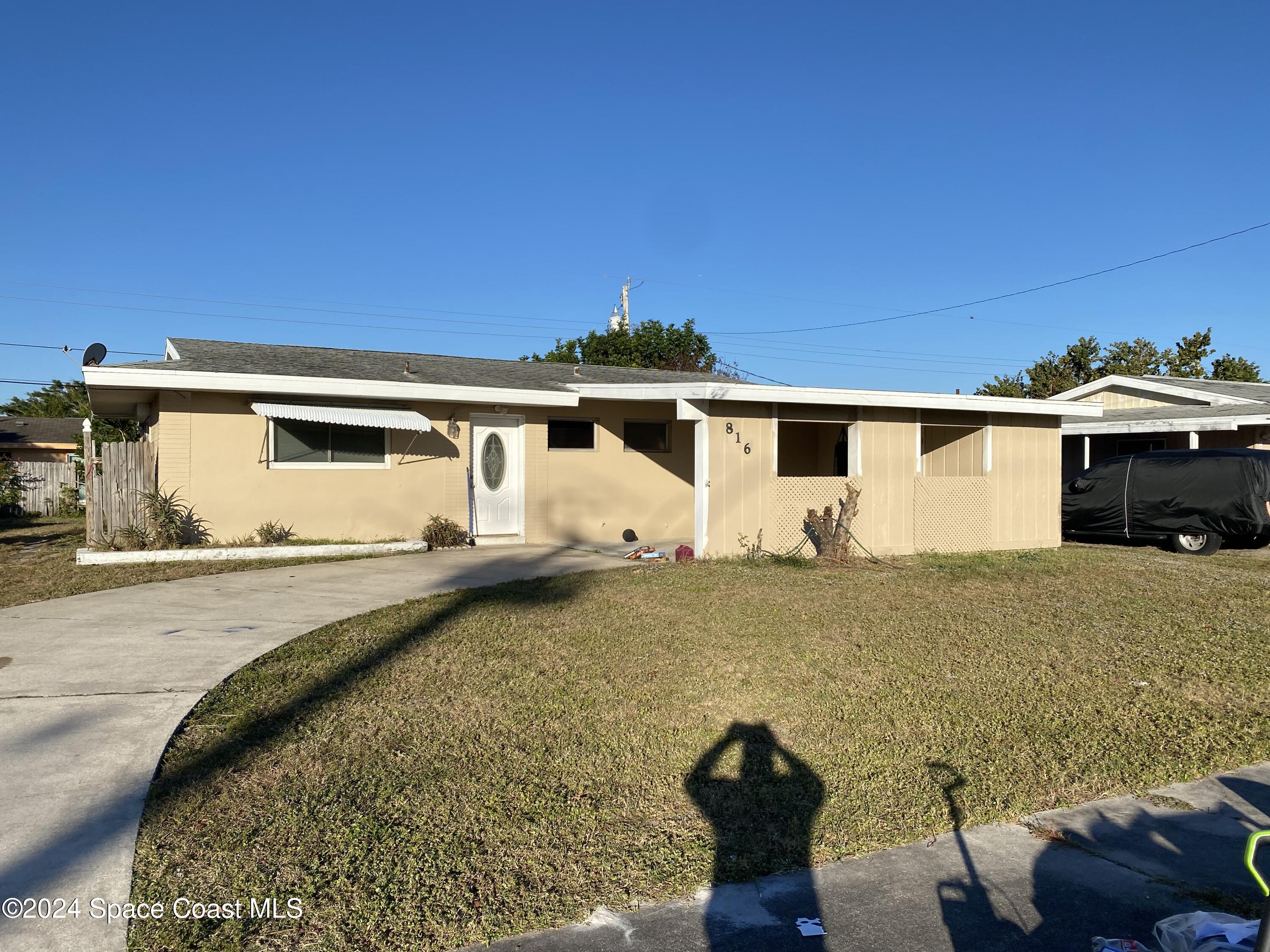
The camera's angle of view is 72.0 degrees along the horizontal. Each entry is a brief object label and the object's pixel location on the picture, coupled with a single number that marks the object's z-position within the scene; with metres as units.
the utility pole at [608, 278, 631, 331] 38.84
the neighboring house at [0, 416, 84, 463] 30.17
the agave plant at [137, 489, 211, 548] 11.77
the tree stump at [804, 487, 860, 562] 12.45
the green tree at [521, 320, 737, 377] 37.47
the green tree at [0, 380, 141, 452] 42.53
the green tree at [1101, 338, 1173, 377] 35.72
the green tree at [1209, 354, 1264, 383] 34.72
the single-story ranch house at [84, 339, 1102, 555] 12.27
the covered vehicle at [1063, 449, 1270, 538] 14.03
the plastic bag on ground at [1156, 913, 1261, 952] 2.64
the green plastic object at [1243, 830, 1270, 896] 2.02
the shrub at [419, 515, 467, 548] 13.45
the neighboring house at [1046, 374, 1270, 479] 17.69
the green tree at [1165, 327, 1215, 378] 34.16
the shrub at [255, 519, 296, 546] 12.49
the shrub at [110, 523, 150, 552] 11.75
